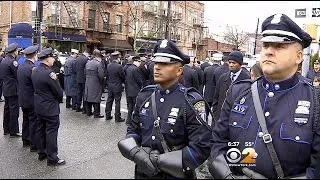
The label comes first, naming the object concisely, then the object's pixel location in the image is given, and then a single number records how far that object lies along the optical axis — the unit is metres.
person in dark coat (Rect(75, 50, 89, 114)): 10.78
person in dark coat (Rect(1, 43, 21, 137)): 7.56
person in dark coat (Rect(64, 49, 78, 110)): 11.22
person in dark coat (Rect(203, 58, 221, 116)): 9.06
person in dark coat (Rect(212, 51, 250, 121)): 6.08
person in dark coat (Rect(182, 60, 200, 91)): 10.12
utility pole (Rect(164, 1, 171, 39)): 20.43
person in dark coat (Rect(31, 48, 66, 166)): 5.74
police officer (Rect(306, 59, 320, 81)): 9.62
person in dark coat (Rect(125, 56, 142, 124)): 9.41
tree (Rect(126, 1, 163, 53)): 26.22
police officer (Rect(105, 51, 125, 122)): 9.86
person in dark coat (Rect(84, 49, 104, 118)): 10.12
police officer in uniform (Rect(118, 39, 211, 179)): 2.44
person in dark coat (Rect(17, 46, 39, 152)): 6.44
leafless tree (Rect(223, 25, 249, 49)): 49.91
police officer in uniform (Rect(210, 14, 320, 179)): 2.06
